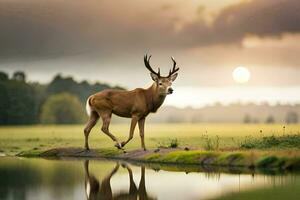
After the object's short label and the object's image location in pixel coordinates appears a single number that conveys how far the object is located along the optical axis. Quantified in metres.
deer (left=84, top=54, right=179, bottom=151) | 25.55
